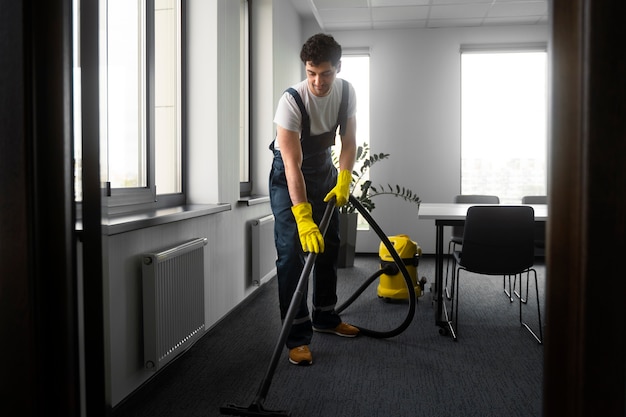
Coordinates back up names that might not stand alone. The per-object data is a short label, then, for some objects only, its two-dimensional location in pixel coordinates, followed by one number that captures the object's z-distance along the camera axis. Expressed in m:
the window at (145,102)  1.97
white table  2.47
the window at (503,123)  4.87
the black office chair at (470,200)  3.47
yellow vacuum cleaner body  3.08
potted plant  4.31
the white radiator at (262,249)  3.11
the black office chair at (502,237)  2.31
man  2.04
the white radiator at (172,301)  1.79
